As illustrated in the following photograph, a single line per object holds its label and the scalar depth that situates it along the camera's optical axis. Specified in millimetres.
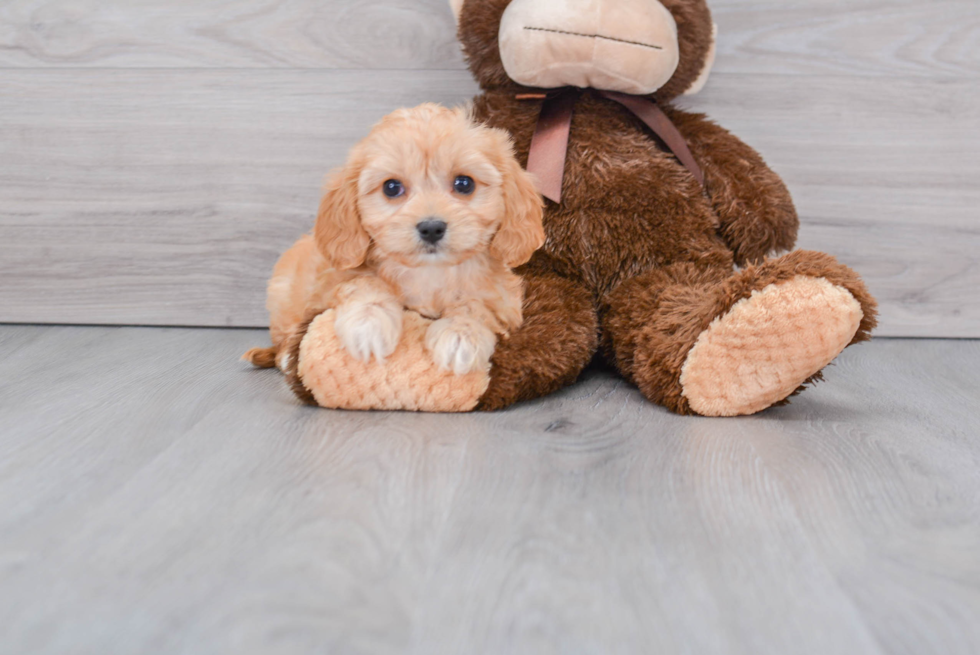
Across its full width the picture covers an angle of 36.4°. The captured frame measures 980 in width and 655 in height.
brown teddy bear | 845
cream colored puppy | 821
